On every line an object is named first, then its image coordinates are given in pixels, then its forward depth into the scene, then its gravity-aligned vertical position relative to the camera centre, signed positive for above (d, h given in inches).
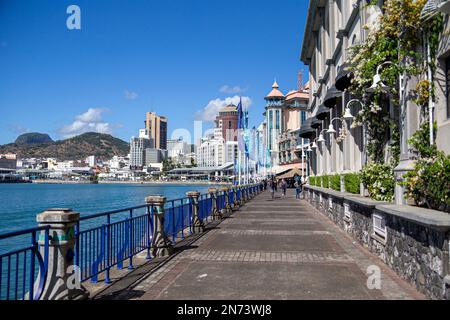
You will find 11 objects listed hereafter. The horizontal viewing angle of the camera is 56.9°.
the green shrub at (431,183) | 257.1 -7.4
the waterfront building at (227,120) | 5826.8 +823.1
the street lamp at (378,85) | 380.2 +82.1
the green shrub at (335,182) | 683.4 -16.0
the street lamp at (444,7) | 227.7 +91.6
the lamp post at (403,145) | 334.3 +22.5
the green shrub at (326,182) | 811.5 -18.7
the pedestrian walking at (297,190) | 1450.5 -61.9
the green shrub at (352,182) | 543.1 -14.0
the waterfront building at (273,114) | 3883.9 +572.7
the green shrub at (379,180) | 417.1 -8.7
